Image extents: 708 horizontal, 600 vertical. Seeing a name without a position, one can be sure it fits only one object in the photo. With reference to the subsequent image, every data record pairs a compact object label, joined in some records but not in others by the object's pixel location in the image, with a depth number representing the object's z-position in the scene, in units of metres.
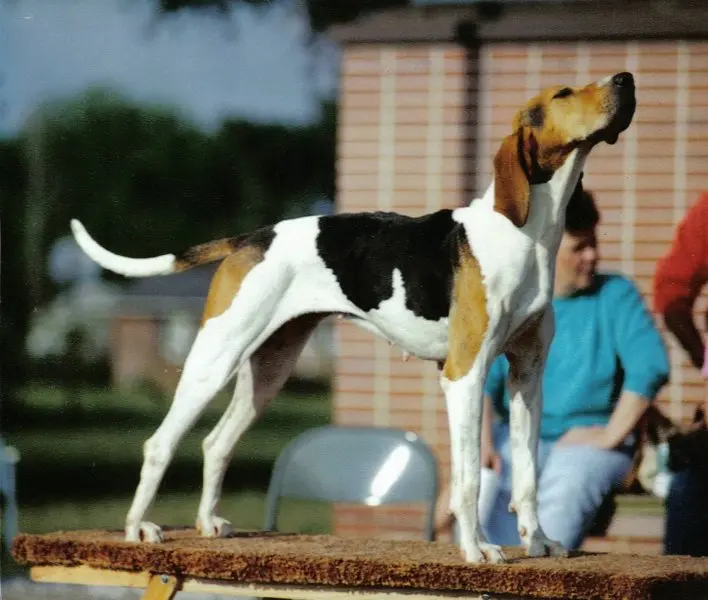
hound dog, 5.45
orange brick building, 9.74
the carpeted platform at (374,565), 5.20
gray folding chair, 7.52
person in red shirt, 7.66
